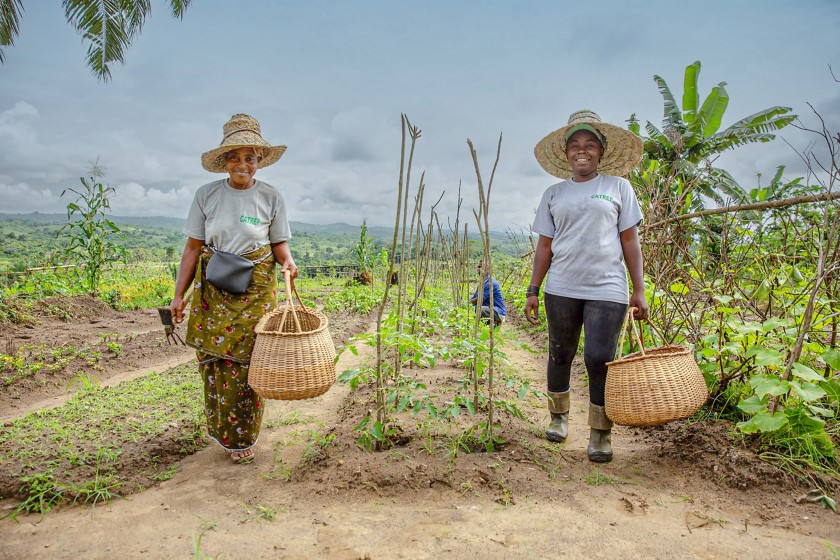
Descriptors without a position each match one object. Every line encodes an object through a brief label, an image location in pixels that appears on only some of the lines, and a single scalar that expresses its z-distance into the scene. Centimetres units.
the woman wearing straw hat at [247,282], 240
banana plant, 966
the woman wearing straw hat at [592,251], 231
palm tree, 560
